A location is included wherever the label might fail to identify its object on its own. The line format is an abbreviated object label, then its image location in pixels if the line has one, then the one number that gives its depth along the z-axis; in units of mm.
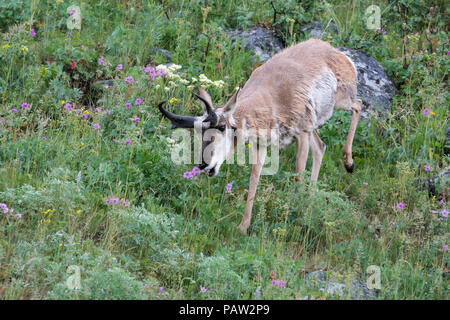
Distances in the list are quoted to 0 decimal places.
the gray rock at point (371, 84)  19469
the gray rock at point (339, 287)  11477
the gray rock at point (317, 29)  21578
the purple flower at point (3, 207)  12552
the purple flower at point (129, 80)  17391
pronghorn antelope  14852
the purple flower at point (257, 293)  11356
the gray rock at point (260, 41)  20828
